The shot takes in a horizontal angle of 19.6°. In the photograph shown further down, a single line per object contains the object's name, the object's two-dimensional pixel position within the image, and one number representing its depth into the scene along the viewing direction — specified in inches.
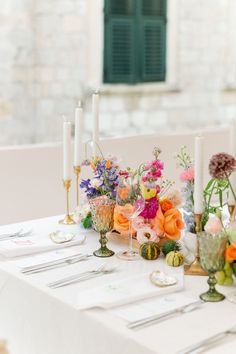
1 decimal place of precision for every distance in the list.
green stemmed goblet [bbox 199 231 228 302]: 67.8
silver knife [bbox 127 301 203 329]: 63.3
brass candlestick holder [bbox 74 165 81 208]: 102.3
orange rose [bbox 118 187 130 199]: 85.6
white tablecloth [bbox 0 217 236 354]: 61.1
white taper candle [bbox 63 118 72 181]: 100.7
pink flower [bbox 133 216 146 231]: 85.0
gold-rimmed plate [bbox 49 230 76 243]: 90.8
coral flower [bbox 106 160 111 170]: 91.4
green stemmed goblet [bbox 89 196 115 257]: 83.4
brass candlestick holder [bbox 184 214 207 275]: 78.1
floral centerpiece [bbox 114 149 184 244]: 84.3
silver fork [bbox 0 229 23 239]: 94.6
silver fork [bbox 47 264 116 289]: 74.8
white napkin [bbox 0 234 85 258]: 86.2
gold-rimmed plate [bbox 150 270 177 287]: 73.1
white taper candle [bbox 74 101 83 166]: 100.6
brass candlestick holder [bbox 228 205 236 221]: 85.7
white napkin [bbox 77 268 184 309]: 68.1
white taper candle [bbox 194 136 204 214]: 76.4
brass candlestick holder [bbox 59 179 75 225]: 101.6
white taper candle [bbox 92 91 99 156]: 102.2
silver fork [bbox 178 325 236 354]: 58.4
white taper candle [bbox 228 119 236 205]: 85.7
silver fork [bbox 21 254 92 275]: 79.7
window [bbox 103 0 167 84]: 275.0
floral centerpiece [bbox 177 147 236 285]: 71.3
